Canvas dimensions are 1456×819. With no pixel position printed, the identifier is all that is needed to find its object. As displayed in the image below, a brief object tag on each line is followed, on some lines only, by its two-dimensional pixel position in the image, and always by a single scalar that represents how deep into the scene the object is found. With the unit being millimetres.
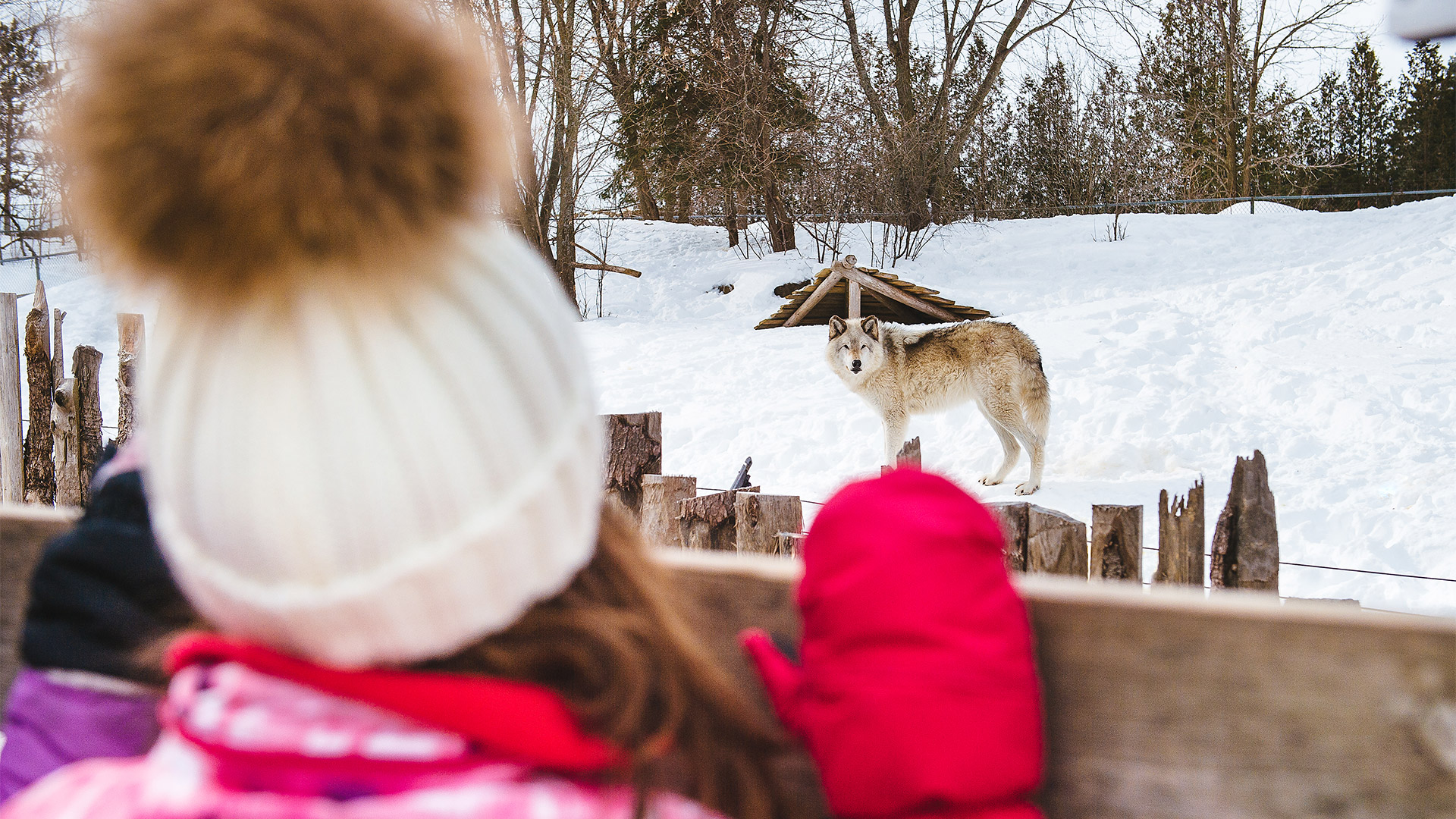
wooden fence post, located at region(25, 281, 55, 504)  4711
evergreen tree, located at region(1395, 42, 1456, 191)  21719
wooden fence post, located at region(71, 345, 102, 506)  4500
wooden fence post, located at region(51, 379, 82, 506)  4562
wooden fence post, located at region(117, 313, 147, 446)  4465
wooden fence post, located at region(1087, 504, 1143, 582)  2609
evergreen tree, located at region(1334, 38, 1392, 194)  23719
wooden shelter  11805
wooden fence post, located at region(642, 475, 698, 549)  3412
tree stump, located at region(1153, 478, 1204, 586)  2637
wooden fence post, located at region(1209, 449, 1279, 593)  2395
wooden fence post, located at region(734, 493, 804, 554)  3016
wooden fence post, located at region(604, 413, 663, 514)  3889
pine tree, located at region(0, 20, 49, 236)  8844
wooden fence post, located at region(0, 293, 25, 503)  4766
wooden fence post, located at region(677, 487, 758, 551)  3191
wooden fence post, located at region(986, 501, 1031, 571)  2613
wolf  7414
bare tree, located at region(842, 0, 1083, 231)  17531
